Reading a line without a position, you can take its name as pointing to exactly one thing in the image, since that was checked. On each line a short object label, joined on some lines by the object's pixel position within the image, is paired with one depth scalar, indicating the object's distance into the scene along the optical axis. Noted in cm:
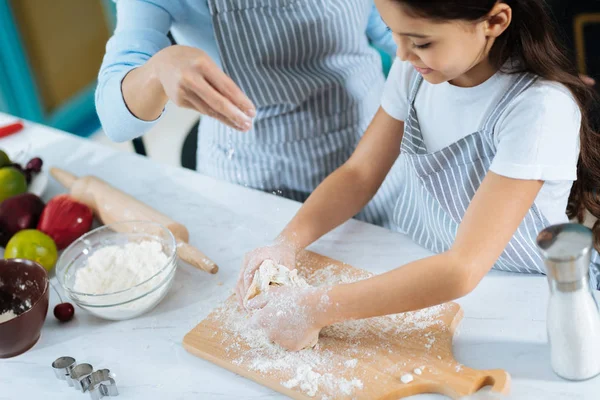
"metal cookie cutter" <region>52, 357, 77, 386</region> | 102
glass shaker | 78
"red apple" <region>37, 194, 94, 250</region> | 131
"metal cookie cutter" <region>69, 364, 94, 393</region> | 99
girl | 95
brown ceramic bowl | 105
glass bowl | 109
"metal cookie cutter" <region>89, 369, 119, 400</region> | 98
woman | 128
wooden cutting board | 91
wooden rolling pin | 121
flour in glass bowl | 110
